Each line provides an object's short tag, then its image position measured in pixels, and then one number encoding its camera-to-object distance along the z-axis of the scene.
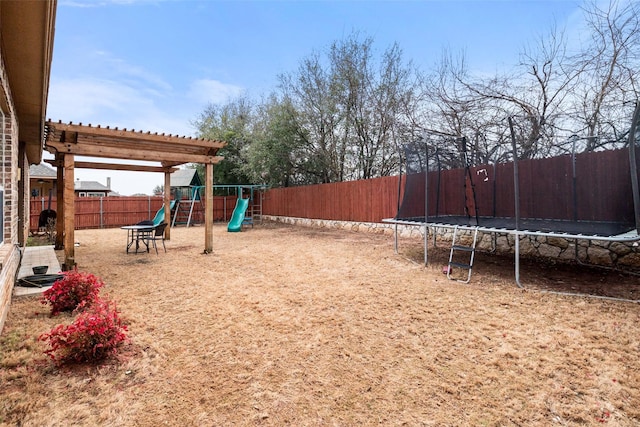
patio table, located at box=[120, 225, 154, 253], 6.63
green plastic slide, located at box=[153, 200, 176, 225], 10.53
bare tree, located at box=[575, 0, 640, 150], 6.00
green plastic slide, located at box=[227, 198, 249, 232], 11.70
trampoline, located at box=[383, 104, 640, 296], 4.07
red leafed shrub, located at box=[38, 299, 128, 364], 2.14
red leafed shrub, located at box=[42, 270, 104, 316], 3.13
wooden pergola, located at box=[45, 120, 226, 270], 4.95
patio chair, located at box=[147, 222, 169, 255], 6.57
